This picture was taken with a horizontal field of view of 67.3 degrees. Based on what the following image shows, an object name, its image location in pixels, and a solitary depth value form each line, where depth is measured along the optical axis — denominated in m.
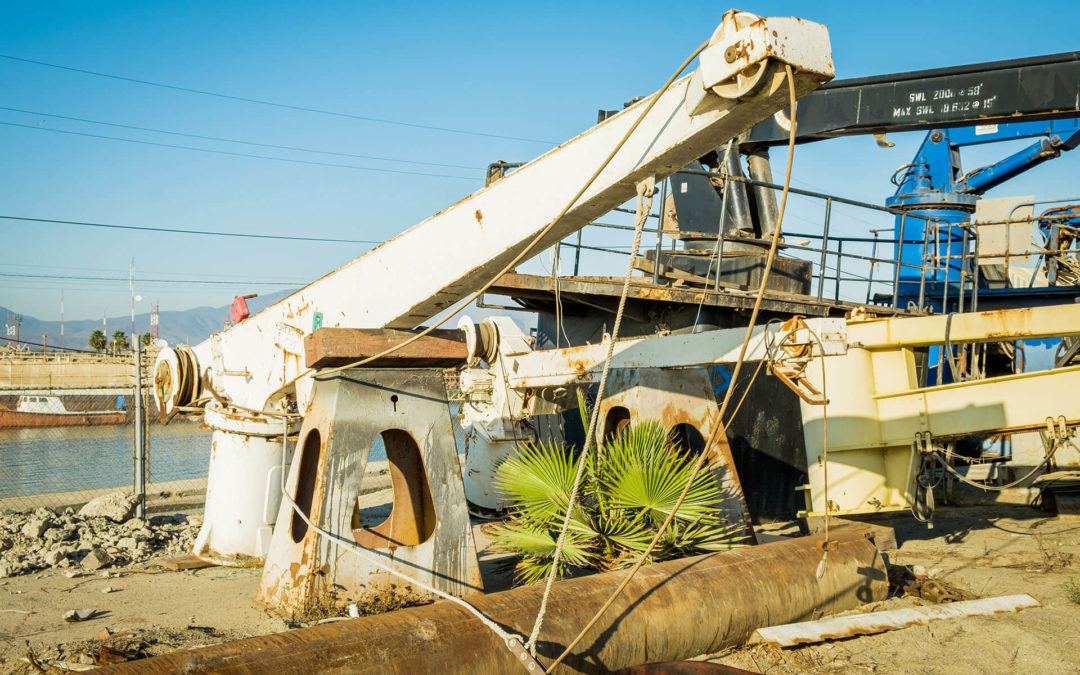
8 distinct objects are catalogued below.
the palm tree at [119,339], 72.55
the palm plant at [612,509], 5.73
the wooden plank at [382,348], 5.16
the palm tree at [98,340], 78.12
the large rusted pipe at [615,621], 3.35
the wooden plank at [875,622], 4.77
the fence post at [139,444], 9.07
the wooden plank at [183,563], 6.88
